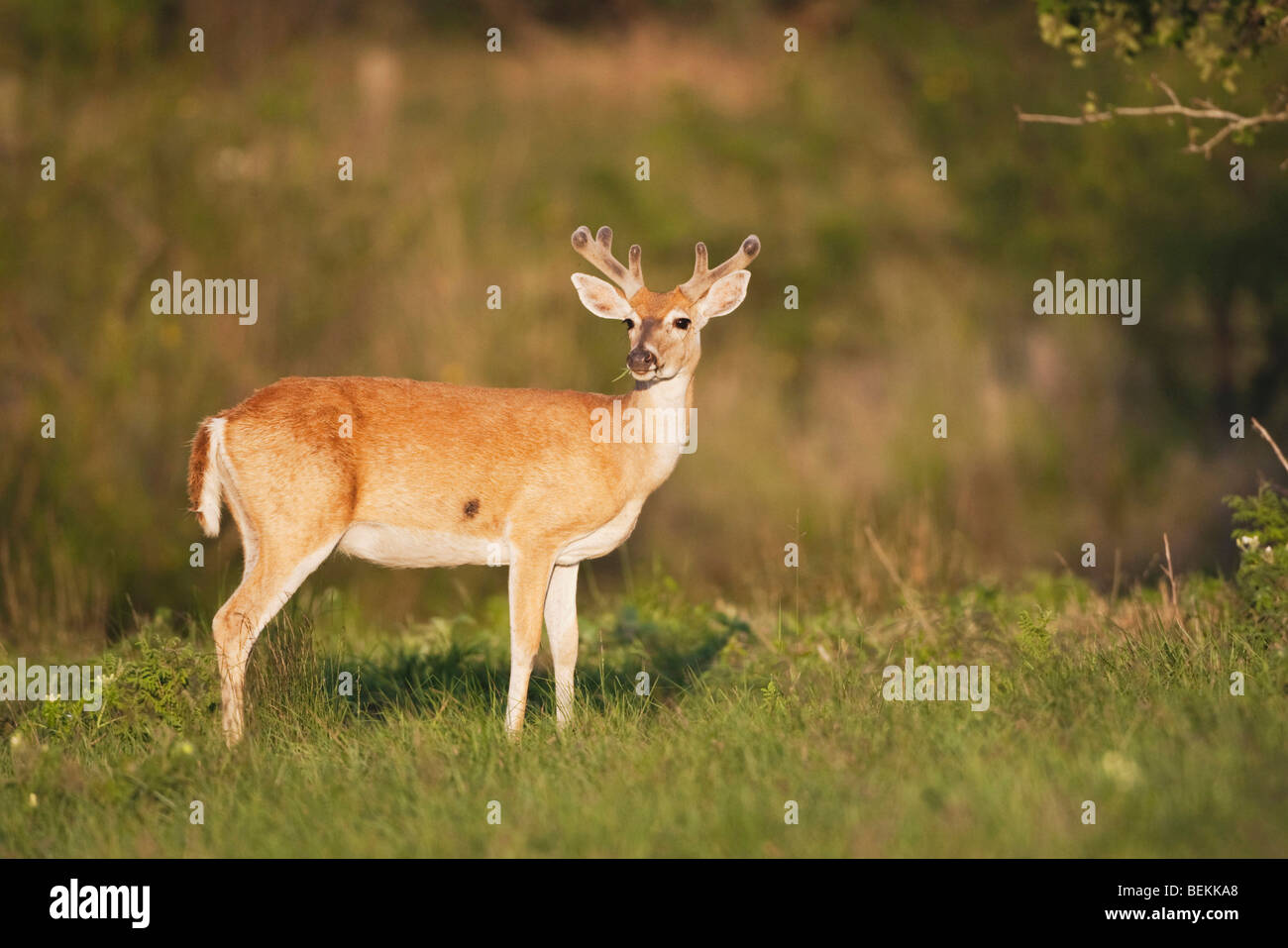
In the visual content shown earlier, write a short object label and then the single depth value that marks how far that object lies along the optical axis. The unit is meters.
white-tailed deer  6.88
